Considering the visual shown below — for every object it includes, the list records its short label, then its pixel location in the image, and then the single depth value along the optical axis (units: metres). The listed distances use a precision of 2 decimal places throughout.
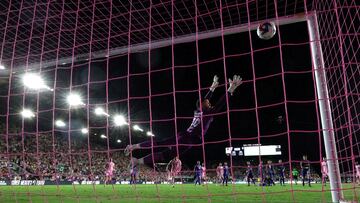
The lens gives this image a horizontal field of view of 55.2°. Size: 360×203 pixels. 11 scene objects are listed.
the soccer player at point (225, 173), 19.58
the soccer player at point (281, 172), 20.09
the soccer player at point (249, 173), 19.43
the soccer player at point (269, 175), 18.57
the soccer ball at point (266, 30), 6.35
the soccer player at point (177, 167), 14.24
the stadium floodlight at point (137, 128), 40.92
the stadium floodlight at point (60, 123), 36.19
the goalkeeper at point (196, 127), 8.64
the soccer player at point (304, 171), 19.08
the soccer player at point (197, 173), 19.78
